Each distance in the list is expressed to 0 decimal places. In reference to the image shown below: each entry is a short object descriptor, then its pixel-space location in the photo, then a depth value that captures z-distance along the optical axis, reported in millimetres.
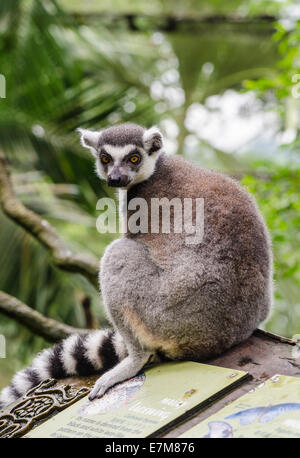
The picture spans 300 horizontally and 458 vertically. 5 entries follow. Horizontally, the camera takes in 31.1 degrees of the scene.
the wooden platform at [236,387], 2828
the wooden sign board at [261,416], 2332
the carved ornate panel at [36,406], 2979
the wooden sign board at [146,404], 2615
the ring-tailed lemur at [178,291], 3227
